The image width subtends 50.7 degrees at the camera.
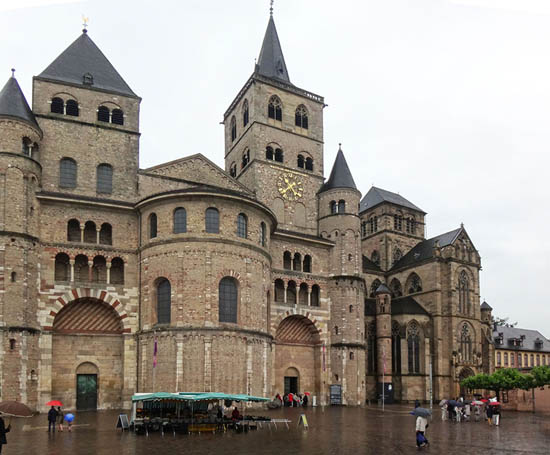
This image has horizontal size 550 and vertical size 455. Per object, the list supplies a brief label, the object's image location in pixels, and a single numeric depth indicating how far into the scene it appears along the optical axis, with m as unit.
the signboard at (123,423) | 27.92
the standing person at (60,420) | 28.52
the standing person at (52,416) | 27.27
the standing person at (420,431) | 21.75
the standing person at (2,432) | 17.88
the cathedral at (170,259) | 40.22
